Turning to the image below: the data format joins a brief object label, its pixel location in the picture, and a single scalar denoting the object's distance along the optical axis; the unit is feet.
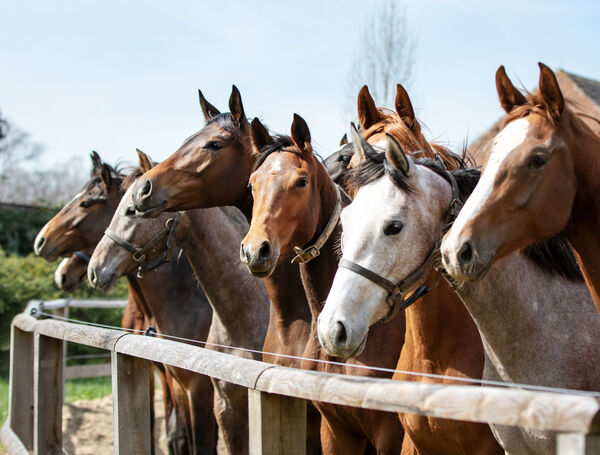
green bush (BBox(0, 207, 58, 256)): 61.57
